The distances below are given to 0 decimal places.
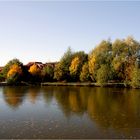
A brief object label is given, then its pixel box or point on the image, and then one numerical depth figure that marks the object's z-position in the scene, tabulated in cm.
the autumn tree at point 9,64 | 10325
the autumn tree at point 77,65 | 9162
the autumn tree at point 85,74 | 8619
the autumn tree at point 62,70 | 9462
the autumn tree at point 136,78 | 6850
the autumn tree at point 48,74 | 9785
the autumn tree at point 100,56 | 8194
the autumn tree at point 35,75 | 10044
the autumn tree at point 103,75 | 7544
